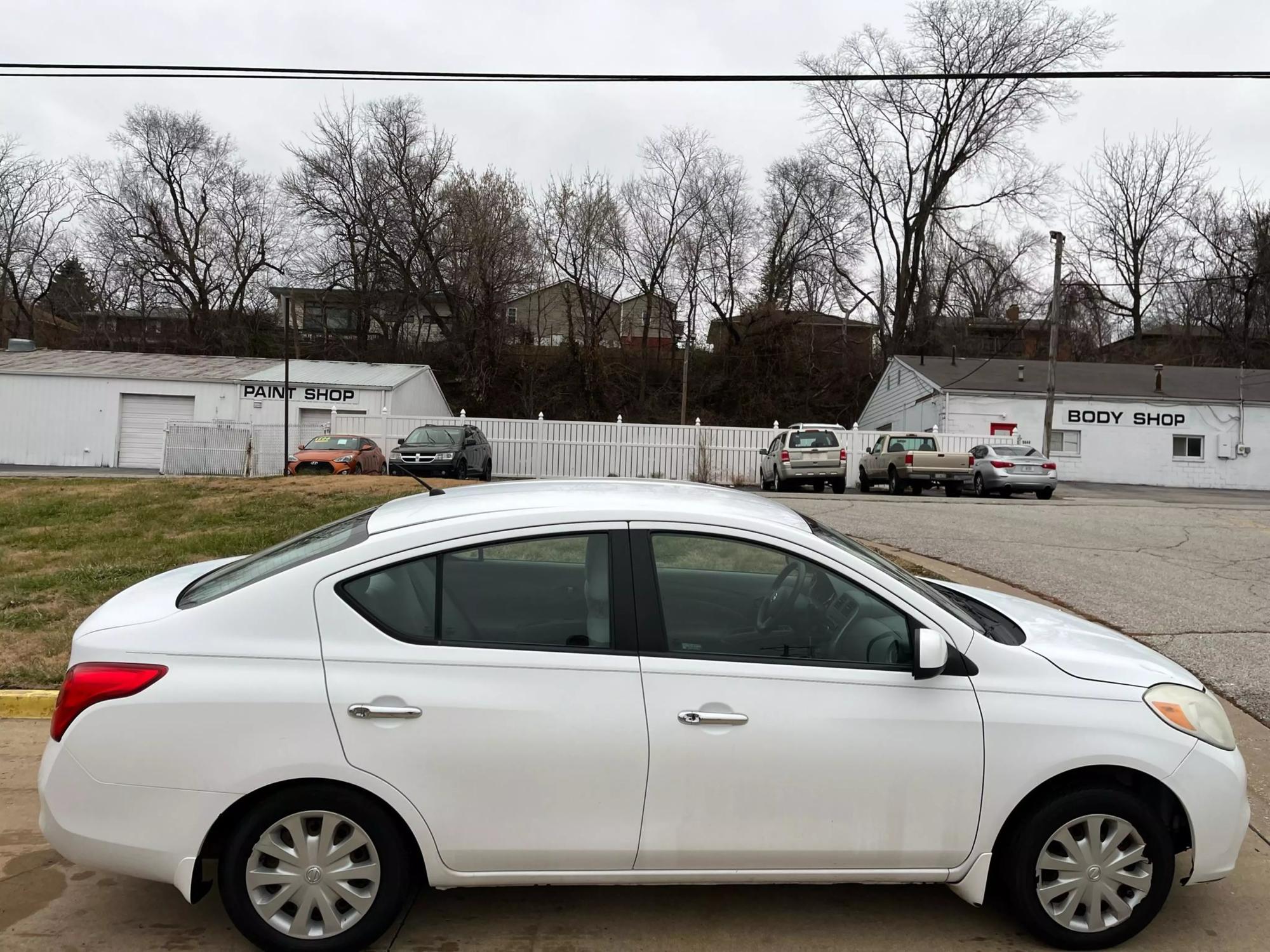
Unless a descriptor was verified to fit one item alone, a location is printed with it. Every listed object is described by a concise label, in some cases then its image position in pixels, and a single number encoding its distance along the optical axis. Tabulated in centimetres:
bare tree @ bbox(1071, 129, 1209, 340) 5341
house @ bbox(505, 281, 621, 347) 4581
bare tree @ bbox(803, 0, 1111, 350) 4819
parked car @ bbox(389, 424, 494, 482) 2323
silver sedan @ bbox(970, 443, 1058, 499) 2409
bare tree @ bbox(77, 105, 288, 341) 4847
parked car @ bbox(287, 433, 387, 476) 2262
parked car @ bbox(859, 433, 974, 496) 2362
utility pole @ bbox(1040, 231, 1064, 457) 2945
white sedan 285
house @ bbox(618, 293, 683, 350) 4750
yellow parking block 520
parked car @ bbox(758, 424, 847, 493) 2378
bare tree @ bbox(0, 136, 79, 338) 4762
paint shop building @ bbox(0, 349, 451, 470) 3019
